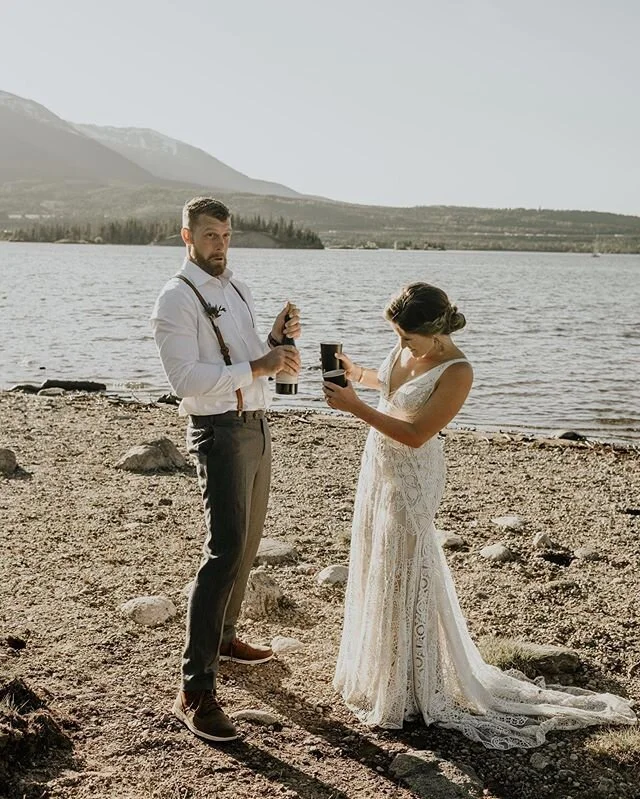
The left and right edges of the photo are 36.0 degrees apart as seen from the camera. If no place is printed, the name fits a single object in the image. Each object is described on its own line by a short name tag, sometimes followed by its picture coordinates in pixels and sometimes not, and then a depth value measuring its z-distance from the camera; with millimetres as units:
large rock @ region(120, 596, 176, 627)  6504
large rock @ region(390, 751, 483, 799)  4484
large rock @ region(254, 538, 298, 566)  7875
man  4836
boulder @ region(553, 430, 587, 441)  15914
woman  4980
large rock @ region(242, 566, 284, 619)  6756
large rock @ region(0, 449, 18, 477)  10711
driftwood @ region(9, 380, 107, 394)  19969
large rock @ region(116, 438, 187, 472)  11117
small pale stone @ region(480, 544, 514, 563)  8102
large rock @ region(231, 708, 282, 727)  5145
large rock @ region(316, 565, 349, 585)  7469
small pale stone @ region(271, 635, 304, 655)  6176
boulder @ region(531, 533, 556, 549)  8469
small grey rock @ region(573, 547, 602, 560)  8234
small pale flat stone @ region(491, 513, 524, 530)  9180
